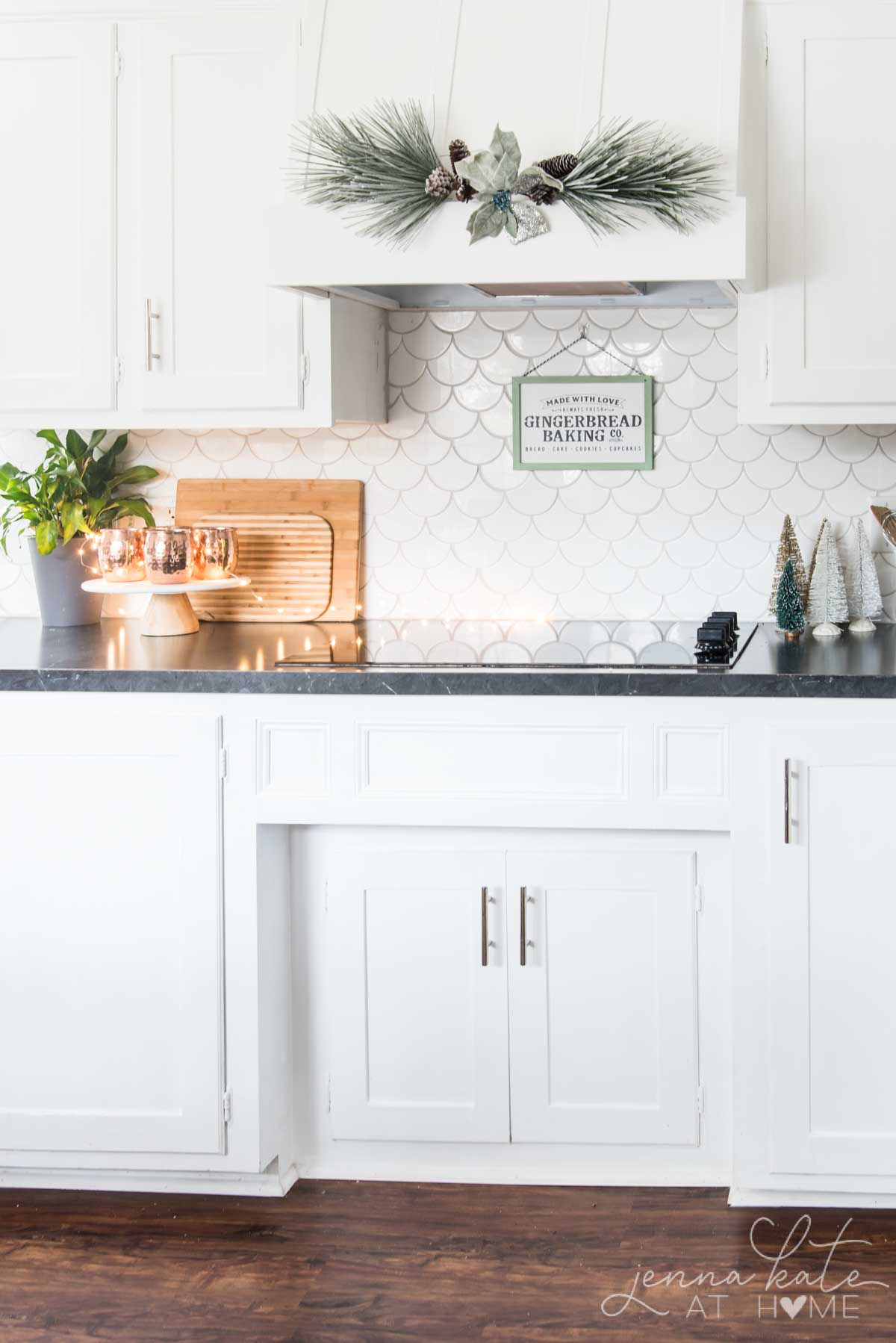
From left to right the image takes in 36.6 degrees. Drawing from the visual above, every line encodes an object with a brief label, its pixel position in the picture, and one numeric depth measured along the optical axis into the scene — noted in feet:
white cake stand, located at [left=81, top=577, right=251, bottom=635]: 9.10
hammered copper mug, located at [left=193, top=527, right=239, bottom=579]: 9.27
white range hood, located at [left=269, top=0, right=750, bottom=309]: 7.61
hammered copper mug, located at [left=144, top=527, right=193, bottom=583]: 9.00
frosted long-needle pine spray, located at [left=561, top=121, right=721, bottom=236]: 7.54
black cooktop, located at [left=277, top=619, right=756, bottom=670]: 8.29
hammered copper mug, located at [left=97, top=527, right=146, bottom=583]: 9.06
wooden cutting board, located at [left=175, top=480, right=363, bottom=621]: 10.14
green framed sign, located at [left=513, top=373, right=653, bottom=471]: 9.84
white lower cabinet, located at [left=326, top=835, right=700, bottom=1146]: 8.06
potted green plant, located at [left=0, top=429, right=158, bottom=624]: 9.92
